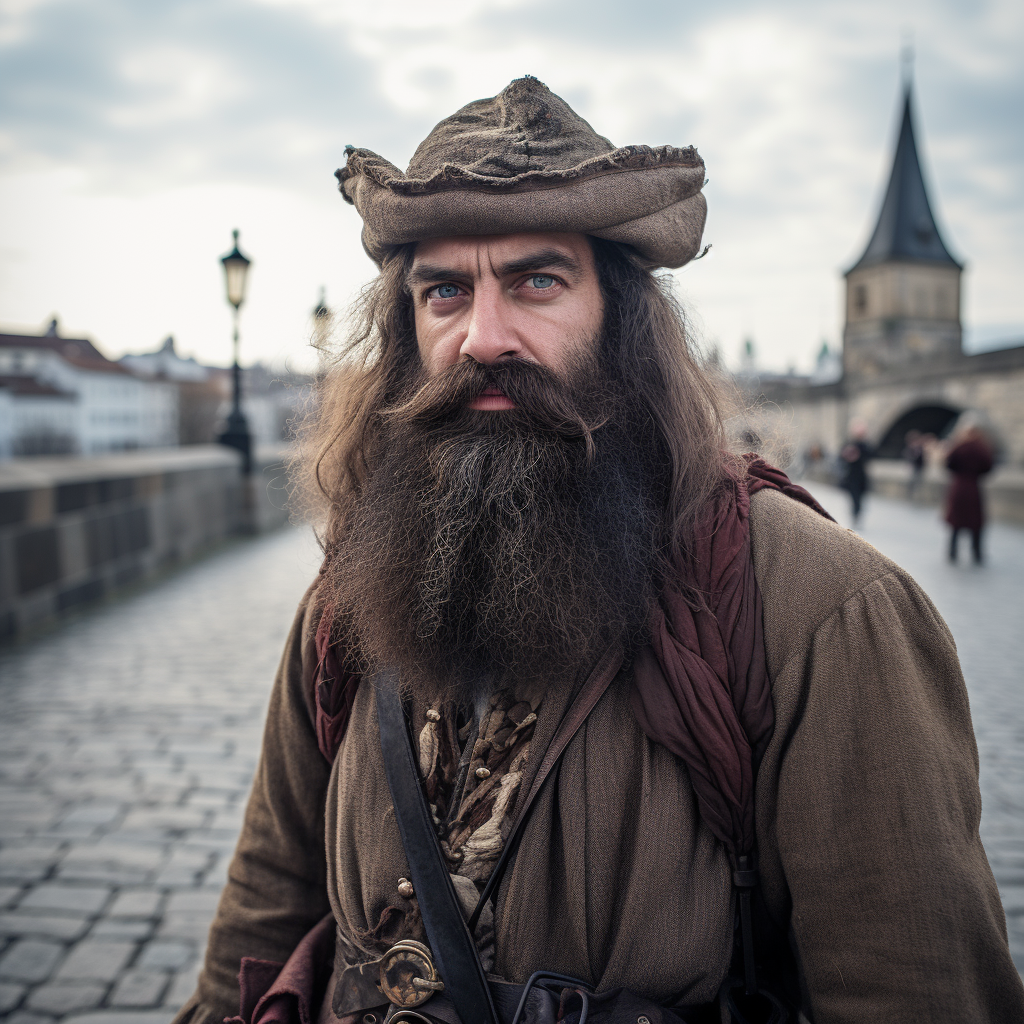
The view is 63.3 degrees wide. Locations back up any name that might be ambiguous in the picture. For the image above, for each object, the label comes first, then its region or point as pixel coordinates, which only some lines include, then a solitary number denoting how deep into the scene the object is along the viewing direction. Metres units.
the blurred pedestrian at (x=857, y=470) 14.28
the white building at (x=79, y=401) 47.28
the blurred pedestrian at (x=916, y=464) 19.34
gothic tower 62.41
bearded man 1.18
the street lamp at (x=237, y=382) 12.46
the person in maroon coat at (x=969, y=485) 10.19
